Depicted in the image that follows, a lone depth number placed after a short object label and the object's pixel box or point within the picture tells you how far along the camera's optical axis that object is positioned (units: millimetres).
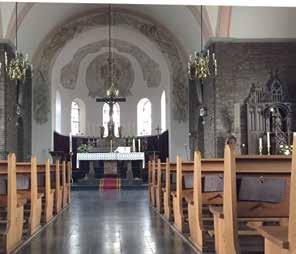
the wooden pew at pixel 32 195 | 4963
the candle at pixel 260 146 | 10453
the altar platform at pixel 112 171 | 13576
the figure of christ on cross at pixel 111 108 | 13821
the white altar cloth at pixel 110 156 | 13962
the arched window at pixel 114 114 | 18490
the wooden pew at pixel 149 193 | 8910
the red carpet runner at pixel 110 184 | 13302
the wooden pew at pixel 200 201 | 4011
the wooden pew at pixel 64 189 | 8248
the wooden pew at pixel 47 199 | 5953
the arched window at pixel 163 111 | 17503
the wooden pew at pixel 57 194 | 7090
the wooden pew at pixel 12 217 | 3905
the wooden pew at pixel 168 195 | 6095
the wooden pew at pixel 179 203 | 5040
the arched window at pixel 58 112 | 17152
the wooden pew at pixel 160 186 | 7225
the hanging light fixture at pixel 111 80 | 14089
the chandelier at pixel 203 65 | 10272
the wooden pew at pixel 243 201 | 2821
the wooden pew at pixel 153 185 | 8205
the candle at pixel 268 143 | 10298
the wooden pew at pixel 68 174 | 9111
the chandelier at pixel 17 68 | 10399
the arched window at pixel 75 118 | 18236
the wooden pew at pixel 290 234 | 1796
